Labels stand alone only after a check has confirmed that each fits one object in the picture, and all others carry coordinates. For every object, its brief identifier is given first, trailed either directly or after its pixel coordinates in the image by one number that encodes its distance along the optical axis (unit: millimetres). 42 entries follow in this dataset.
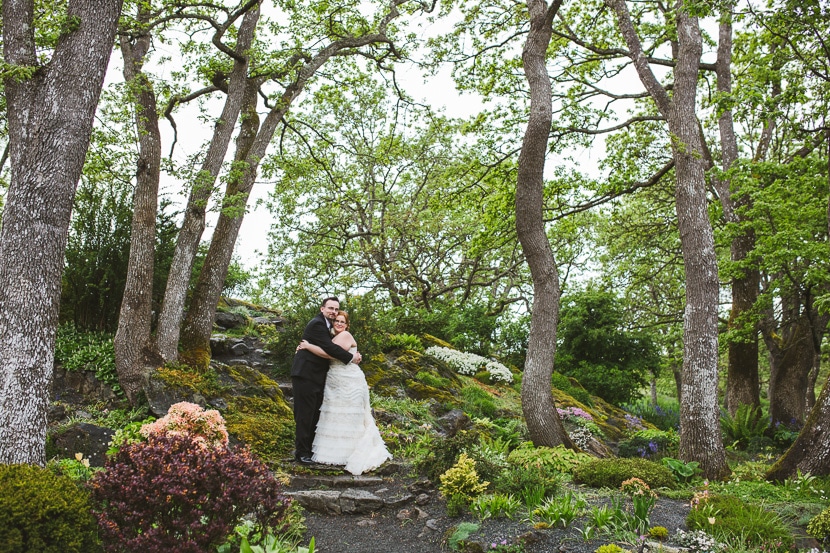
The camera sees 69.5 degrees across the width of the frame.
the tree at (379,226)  18953
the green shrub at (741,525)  4793
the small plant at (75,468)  5477
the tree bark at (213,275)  10258
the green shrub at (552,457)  7730
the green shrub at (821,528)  4855
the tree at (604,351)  16781
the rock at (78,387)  8882
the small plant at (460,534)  5074
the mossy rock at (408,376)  11891
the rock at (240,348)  12514
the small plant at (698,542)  4594
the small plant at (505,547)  4832
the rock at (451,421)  7980
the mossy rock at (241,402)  8078
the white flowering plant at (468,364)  15047
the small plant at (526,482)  6019
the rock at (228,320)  14593
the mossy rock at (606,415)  13061
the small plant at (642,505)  5118
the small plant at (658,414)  15234
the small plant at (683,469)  7570
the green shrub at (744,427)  12312
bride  7648
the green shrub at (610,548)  4461
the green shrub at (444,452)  6727
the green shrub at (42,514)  3604
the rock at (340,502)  6215
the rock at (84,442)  6918
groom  7742
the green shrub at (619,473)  6871
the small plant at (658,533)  4916
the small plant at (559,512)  5254
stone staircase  6242
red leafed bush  3854
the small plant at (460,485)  5863
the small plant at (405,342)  14281
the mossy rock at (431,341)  16347
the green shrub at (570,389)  15203
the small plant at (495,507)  5586
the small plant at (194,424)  5329
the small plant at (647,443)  10352
